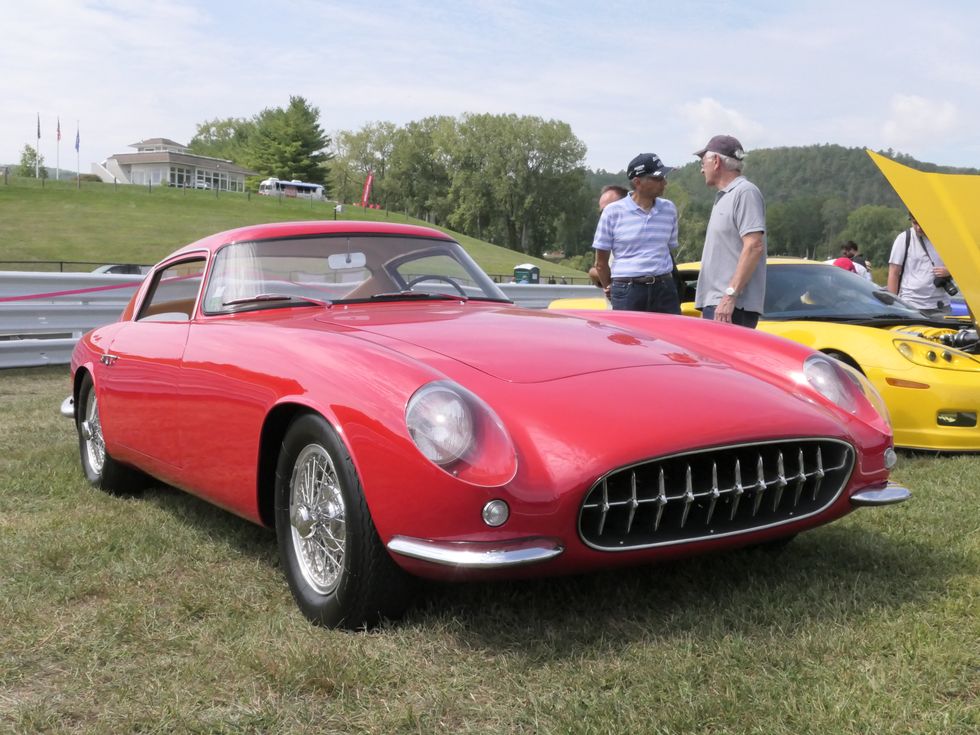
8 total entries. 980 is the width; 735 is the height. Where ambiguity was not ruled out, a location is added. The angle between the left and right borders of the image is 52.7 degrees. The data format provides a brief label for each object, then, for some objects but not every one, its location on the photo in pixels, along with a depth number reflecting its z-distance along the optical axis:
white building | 102.12
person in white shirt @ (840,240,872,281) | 13.53
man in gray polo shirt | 5.29
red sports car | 2.55
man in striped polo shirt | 5.86
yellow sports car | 4.73
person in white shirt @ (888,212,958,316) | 7.56
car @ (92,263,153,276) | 18.62
